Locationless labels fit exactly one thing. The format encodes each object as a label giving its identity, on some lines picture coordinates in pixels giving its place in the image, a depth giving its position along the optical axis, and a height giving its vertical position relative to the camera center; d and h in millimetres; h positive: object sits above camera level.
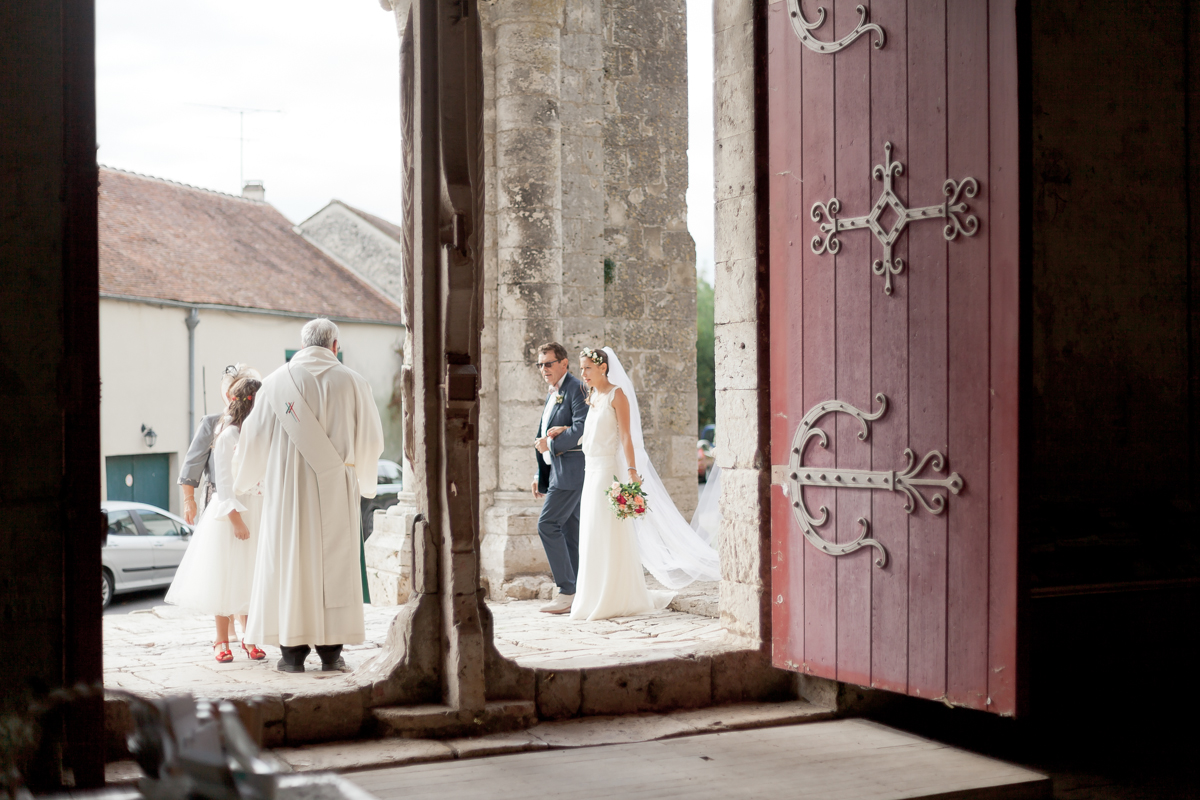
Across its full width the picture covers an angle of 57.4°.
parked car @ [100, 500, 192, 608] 11453 -1626
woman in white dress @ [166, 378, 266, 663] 5051 -754
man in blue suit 6441 -398
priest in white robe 4672 -420
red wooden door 3652 +166
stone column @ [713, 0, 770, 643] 4559 +185
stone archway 4102 -387
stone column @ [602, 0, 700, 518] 8555 +1290
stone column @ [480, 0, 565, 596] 6957 +981
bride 6062 -637
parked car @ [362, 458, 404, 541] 14823 -1412
